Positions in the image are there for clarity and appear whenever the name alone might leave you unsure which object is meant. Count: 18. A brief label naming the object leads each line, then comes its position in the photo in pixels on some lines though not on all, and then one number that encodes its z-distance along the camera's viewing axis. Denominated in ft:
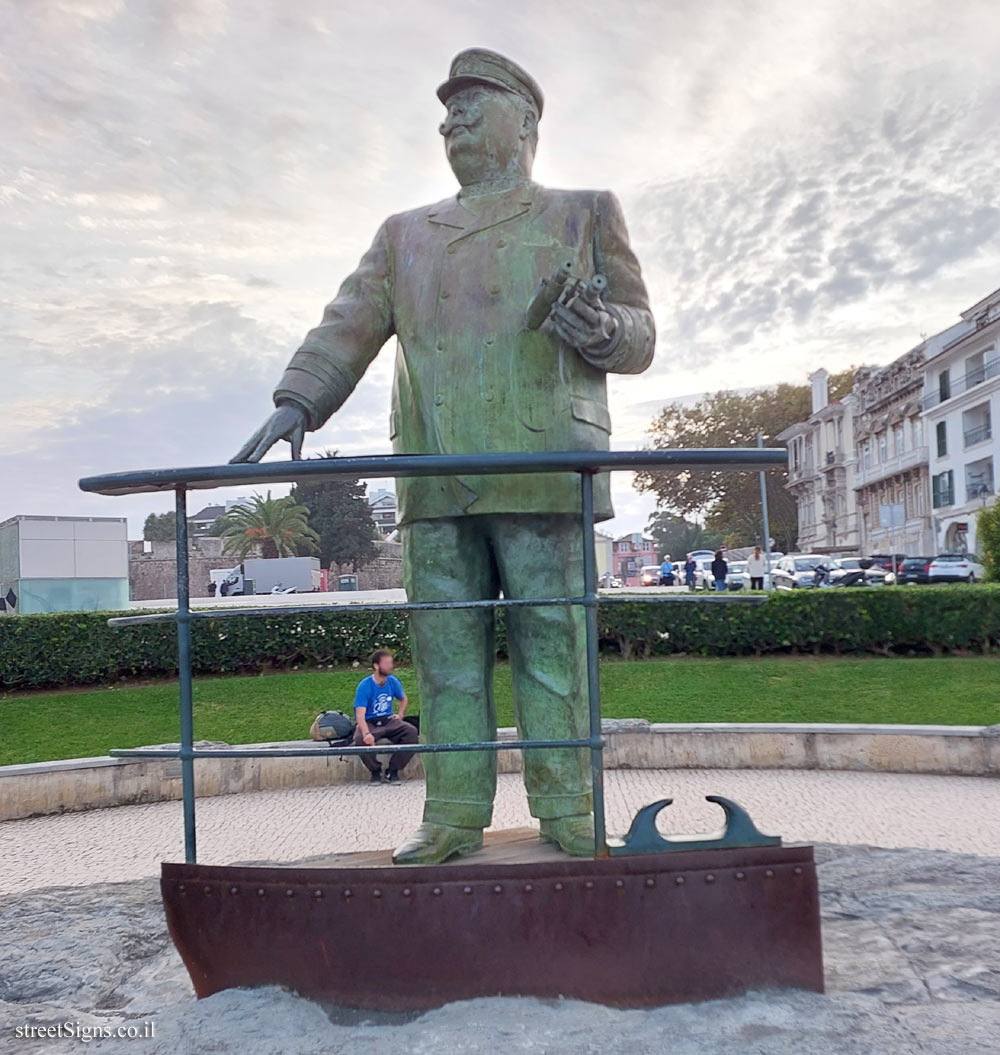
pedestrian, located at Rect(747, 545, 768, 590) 71.20
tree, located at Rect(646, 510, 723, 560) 218.40
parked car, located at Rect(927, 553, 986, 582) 99.50
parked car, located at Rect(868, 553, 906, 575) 111.26
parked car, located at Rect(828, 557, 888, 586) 104.88
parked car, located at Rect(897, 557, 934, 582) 102.22
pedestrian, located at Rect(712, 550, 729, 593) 70.49
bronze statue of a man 11.24
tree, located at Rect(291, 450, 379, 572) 174.40
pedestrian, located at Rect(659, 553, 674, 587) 104.58
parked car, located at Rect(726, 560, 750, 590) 99.45
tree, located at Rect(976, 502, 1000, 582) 57.72
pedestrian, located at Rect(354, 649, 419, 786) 28.35
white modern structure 54.95
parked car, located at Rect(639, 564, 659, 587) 134.84
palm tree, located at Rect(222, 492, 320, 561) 164.45
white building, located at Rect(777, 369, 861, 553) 193.98
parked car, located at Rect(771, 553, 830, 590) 102.17
